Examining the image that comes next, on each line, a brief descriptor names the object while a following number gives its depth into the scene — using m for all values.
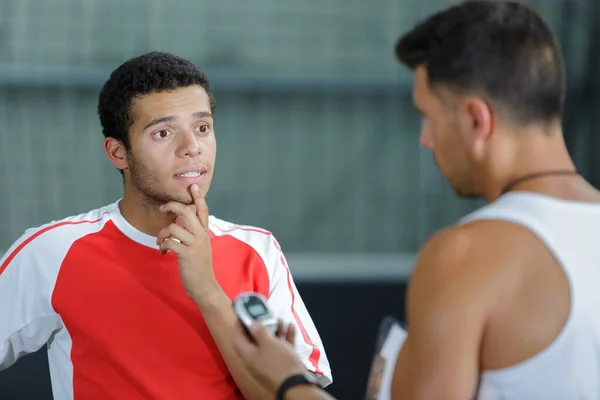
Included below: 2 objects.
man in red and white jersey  4.77
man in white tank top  4.37
